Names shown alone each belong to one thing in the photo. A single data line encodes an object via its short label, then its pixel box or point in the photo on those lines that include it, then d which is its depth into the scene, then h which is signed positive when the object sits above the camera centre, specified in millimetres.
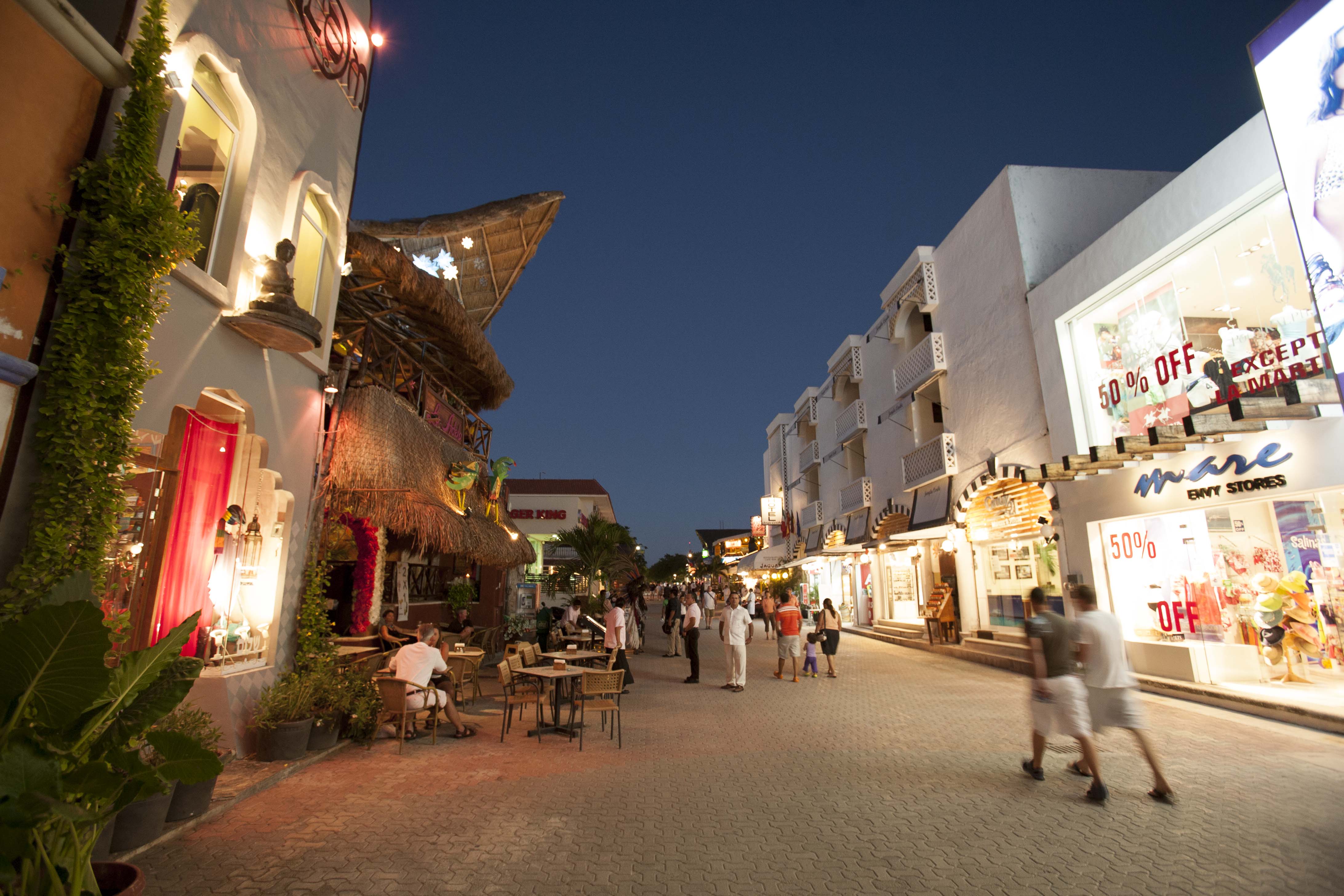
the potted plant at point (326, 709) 6691 -1192
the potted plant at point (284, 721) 6219 -1203
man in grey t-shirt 5383 -857
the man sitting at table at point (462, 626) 12869 -669
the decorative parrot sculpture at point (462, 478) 12711 +2344
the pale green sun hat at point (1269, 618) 9125 -434
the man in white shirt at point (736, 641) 11461 -848
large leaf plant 2514 -613
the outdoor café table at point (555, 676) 7711 -966
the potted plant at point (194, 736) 4617 -1146
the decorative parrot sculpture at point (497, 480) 15641 +2885
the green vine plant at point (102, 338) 4004 +1721
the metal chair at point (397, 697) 7016 -1089
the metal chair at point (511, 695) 7910 -1239
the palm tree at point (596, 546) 20609 +1580
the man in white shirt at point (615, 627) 12180 -620
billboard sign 6488 +4773
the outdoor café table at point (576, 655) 9516 -889
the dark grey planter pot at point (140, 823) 4145 -1455
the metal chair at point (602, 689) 7504 -1110
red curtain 6641 +788
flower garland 11492 +511
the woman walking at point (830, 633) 13000 -816
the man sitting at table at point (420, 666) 7434 -798
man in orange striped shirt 12734 -682
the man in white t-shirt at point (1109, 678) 5285 -738
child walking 13031 -1293
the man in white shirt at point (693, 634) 12586 -805
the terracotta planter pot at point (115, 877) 2932 -1265
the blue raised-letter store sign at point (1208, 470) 8273 +1665
